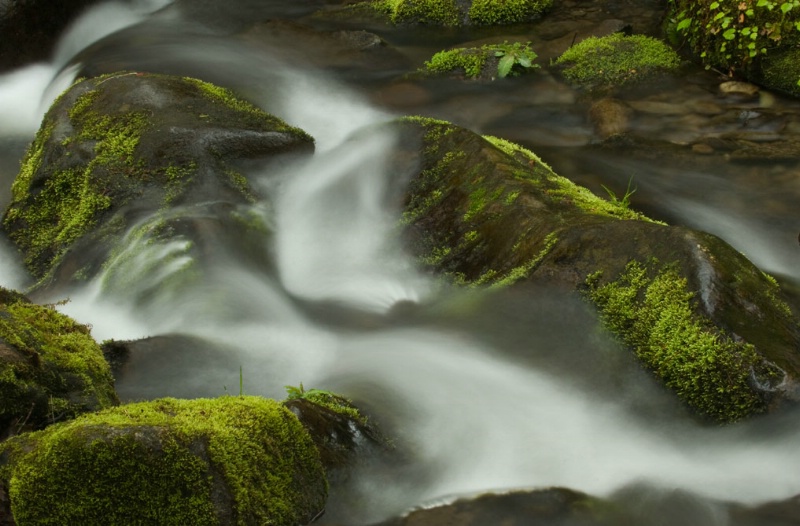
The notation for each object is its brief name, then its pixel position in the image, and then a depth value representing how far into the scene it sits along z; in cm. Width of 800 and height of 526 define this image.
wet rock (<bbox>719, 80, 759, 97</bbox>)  838
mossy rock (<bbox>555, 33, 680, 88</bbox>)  884
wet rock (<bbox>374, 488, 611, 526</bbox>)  363
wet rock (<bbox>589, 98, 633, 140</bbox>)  800
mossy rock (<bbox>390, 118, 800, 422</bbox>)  418
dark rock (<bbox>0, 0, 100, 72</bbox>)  967
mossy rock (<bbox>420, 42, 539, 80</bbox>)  899
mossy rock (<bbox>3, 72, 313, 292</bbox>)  604
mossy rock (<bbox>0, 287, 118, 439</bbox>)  327
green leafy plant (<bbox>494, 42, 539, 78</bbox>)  895
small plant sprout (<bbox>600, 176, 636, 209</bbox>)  625
